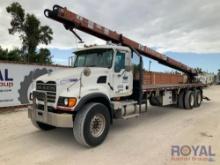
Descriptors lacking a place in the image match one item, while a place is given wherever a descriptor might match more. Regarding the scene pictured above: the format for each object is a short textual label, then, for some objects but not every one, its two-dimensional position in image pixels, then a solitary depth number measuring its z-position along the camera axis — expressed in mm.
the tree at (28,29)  18874
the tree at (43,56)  19517
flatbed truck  3808
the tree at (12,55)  17828
